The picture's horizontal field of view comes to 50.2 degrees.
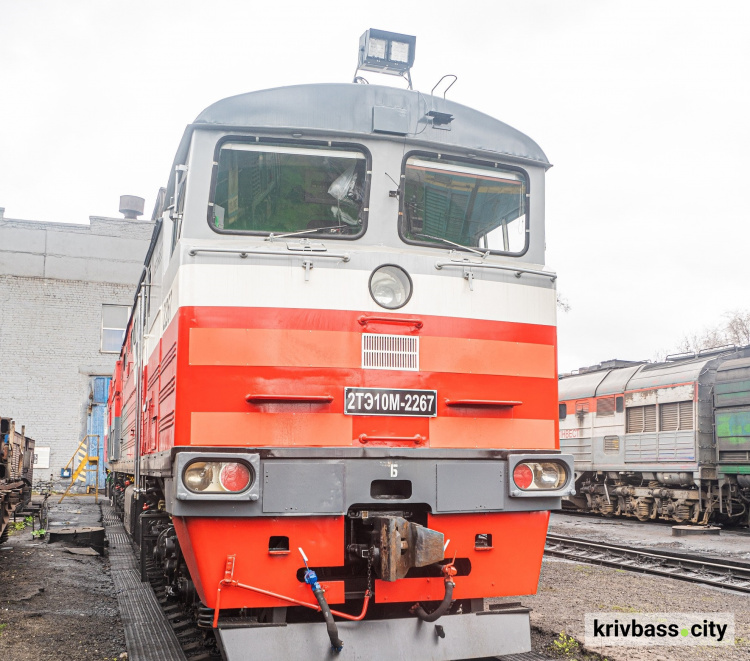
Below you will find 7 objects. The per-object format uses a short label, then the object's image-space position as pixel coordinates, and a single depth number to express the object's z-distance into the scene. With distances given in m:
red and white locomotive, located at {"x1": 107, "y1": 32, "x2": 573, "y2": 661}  4.60
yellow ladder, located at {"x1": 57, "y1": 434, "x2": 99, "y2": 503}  25.66
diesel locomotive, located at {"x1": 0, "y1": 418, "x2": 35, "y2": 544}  11.45
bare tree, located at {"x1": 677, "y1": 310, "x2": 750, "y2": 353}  40.38
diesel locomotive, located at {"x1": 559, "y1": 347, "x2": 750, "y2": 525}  16.61
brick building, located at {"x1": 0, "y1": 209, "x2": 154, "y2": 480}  26.14
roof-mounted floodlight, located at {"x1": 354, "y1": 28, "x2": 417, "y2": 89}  5.79
